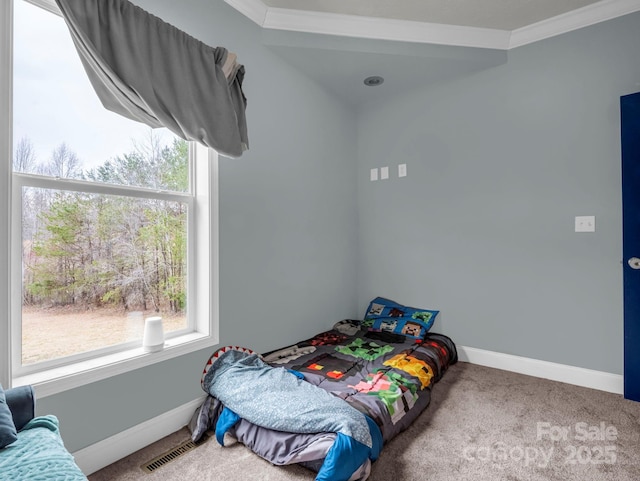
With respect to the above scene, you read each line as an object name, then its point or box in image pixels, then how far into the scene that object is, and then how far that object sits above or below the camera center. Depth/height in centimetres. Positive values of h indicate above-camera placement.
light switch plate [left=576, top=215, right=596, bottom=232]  235 +10
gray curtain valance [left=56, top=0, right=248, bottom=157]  144 +83
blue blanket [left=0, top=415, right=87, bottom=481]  86 -59
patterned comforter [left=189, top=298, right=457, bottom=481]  145 -83
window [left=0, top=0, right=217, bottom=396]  143 +10
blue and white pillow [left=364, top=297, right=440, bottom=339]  288 -70
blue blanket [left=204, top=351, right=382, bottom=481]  137 -79
